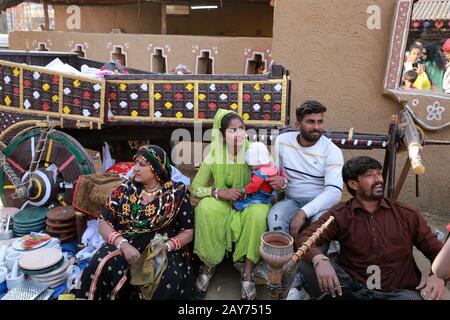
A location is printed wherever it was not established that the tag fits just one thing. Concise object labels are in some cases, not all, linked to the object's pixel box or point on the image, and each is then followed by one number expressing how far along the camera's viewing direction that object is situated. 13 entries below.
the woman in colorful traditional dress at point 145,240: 2.61
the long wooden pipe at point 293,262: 2.22
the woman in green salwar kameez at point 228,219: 2.99
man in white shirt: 2.96
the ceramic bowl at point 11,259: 3.18
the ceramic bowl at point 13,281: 3.00
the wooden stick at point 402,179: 3.71
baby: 3.03
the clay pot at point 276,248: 2.42
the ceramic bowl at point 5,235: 3.79
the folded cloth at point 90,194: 3.49
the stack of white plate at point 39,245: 3.33
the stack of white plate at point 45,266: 2.98
